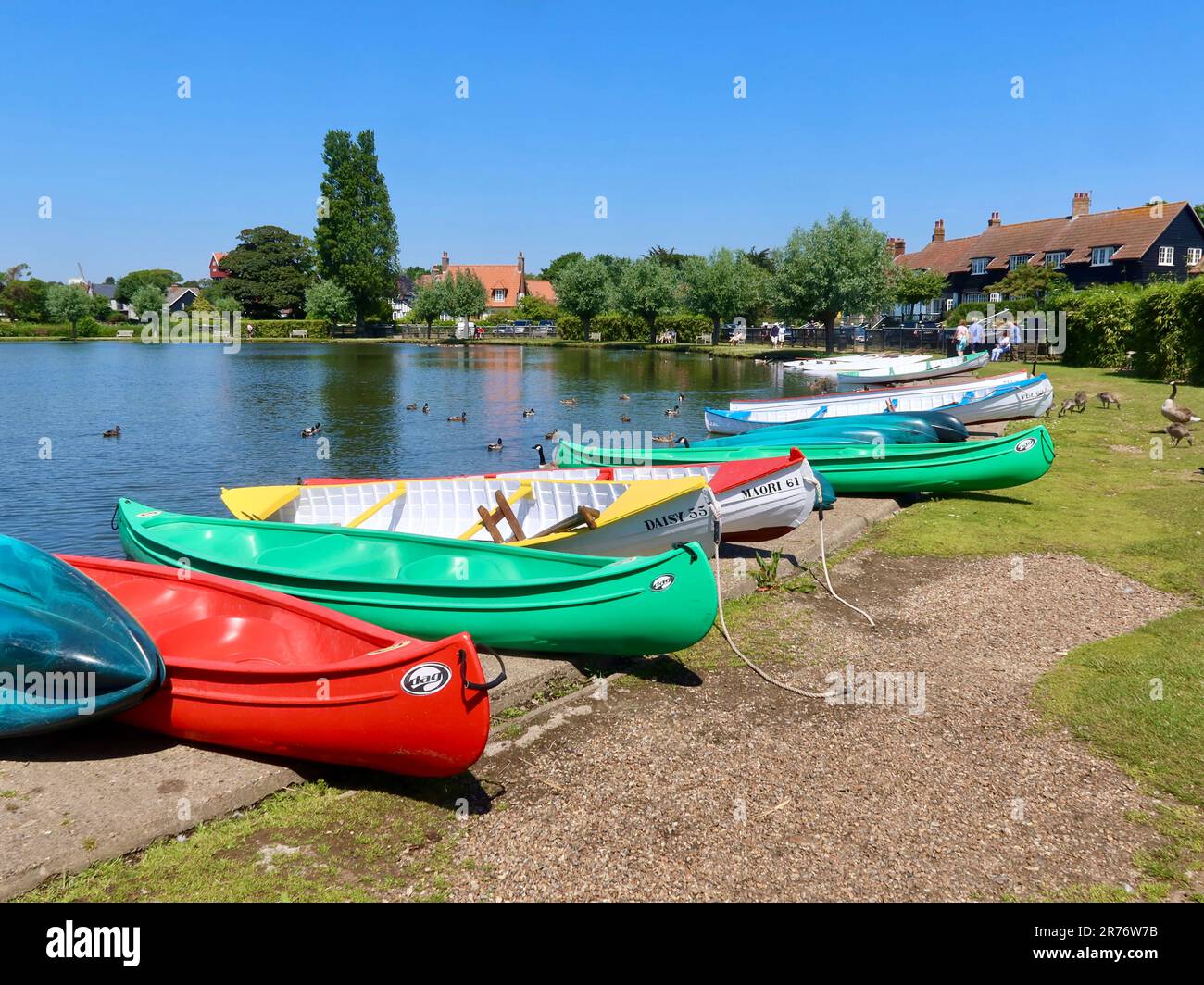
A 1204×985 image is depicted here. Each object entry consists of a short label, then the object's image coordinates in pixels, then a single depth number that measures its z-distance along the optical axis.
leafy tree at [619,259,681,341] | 84.62
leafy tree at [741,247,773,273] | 126.94
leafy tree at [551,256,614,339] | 87.75
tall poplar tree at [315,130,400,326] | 93.75
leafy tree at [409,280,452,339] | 99.44
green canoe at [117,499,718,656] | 7.42
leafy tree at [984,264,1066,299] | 62.94
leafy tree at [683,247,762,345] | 75.75
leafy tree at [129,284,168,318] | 116.44
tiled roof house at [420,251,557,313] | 128.12
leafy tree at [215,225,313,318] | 107.31
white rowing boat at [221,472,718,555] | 9.88
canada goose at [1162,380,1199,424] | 19.83
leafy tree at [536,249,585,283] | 149.12
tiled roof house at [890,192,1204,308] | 64.00
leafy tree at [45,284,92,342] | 104.50
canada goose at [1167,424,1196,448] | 18.86
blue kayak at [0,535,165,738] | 5.72
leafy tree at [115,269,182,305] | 155.25
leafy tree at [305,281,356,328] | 96.75
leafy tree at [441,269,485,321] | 99.06
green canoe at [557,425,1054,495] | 14.34
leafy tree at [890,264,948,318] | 75.94
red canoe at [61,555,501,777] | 5.55
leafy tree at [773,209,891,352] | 59.62
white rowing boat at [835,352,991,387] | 34.34
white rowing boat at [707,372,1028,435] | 23.19
